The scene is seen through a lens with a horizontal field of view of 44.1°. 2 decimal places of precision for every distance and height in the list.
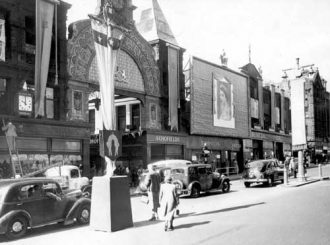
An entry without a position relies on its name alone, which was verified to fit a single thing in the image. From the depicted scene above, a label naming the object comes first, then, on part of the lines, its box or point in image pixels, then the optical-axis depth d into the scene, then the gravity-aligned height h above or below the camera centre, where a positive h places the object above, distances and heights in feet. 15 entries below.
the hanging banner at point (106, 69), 41.45 +8.57
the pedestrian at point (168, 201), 37.76 -4.84
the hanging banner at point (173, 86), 114.32 +18.11
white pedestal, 38.14 -5.13
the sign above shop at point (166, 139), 108.06 +3.05
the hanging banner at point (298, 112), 93.09 +8.39
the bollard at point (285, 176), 82.58 -5.59
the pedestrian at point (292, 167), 108.17 -4.97
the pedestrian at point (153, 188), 46.83 -4.41
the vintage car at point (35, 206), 37.11 -5.37
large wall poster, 134.92 +15.78
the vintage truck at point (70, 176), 62.49 -3.86
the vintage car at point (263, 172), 84.56 -4.94
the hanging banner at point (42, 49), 77.87 +20.03
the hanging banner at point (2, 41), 74.08 +20.30
